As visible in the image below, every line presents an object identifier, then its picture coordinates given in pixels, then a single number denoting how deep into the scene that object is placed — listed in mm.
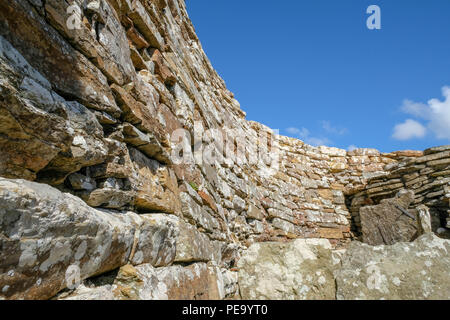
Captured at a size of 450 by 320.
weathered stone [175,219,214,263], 2525
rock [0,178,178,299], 1104
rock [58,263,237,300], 1562
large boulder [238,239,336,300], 3565
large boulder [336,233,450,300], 2914
